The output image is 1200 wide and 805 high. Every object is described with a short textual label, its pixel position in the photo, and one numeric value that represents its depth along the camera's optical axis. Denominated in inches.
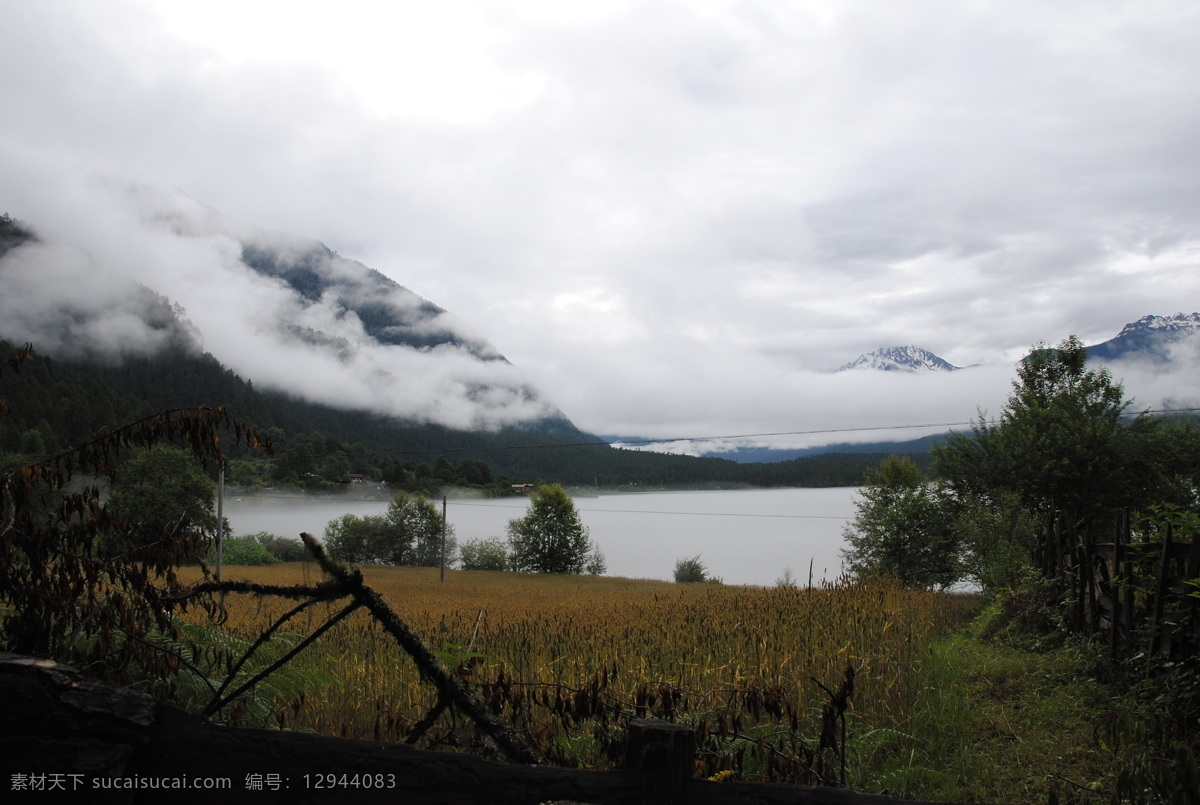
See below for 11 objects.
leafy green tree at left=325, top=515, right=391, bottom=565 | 2775.6
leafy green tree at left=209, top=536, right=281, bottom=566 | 2197.3
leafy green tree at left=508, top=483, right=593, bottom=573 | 2787.9
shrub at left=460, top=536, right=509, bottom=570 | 2832.2
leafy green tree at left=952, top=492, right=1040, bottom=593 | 857.5
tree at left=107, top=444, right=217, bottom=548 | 1691.7
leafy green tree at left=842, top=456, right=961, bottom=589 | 1418.6
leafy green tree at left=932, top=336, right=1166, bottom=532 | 1208.8
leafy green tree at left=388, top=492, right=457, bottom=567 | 2819.9
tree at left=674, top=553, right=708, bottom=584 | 2373.9
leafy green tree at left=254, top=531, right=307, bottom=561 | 2495.1
